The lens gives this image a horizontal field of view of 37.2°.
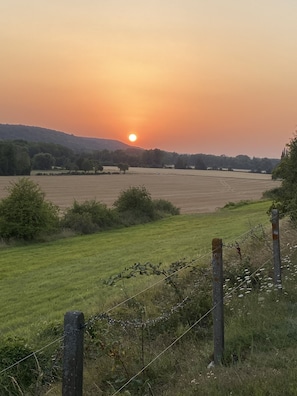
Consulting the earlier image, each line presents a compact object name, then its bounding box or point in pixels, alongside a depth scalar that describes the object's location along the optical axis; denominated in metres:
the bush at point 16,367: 6.13
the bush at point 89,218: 39.28
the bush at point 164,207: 53.34
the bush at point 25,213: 34.50
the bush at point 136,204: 47.81
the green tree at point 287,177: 15.07
